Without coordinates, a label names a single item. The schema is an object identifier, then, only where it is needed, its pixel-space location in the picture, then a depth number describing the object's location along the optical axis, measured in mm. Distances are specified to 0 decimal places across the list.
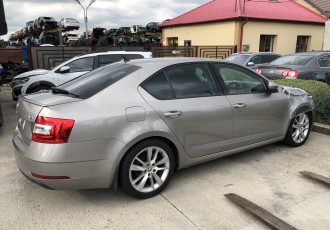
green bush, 6090
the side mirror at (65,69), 8703
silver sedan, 2879
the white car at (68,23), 28969
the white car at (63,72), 8594
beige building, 18641
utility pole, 21966
